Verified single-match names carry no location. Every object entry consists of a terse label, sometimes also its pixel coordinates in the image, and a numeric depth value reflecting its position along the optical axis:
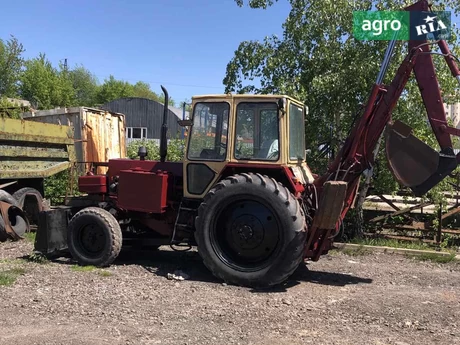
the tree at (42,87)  39.00
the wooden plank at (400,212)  9.03
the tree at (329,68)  8.59
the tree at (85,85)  59.97
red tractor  5.88
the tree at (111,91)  59.03
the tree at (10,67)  38.72
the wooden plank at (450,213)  8.85
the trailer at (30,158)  8.73
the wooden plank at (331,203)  5.75
